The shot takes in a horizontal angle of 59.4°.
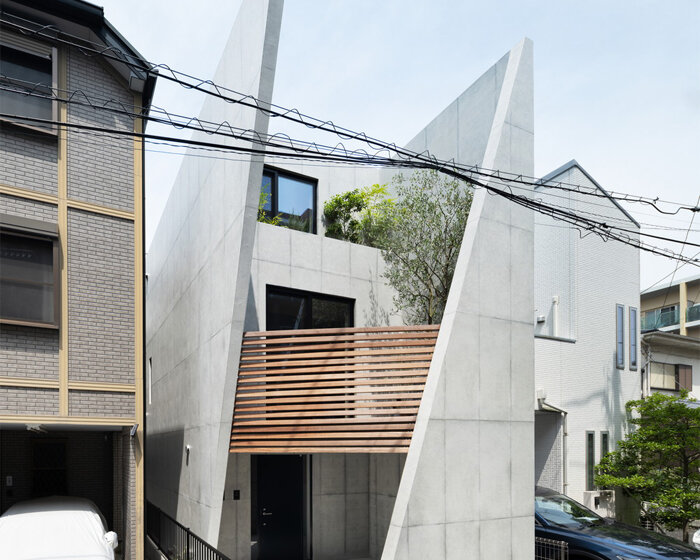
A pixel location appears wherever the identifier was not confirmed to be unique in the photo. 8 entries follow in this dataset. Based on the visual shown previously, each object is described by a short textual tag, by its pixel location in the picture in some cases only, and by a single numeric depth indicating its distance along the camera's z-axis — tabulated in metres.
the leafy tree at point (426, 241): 11.70
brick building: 9.27
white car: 7.06
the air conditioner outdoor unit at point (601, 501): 15.66
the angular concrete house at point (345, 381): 9.00
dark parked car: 9.86
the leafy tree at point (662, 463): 14.55
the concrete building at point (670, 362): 19.25
